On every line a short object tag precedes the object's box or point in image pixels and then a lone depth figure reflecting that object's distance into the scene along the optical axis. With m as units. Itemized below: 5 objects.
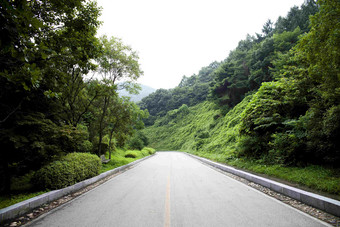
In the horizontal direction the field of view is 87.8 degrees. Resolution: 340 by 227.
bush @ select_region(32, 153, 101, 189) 6.00
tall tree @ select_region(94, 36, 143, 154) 12.88
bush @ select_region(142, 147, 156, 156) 28.39
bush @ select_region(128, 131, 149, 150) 30.69
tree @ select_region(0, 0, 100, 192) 5.62
